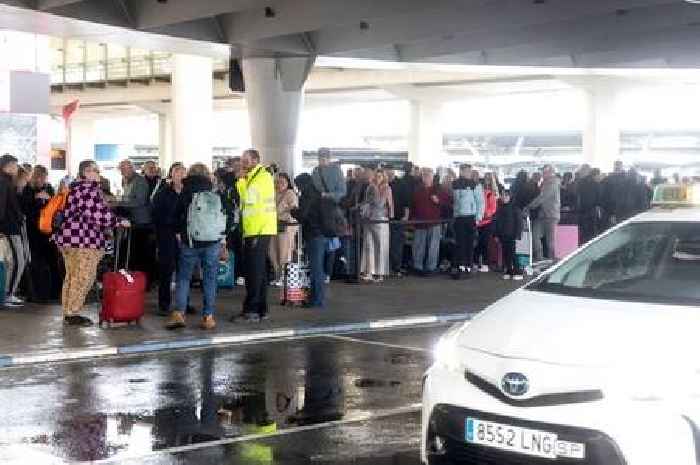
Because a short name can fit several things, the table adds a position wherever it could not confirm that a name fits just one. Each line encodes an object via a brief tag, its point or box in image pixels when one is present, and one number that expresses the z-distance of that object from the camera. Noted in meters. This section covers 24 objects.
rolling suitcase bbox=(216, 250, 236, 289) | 16.67
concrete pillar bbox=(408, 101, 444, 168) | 58.62
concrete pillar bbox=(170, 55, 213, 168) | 45.22
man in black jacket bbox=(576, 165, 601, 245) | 20.95
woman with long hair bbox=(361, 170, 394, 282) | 18.08
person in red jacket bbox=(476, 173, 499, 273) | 19.67
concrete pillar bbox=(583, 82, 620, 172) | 50.28
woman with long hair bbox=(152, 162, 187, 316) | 13.27
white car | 4.89
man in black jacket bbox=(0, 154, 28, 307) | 13.64
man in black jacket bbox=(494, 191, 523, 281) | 19.02
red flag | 26.06
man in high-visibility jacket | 12.74
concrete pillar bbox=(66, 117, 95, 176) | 81.39
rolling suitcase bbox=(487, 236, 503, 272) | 20.56
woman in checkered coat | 12.18
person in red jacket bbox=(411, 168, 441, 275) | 19.03
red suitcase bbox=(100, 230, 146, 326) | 12.40
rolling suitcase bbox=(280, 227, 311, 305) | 14.87
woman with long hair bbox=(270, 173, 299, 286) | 16.22
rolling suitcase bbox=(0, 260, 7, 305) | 14.04
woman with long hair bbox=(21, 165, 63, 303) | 14.55
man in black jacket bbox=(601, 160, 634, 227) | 20.48
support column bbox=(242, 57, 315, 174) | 23.53
